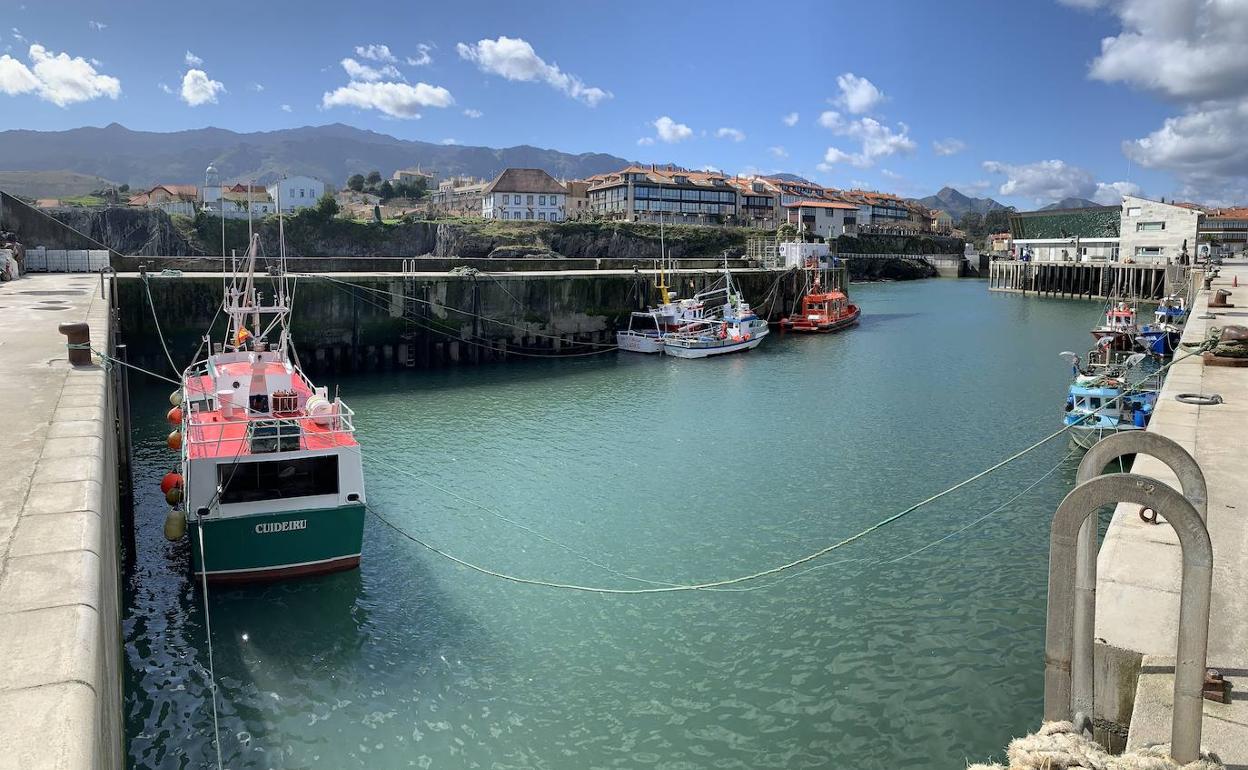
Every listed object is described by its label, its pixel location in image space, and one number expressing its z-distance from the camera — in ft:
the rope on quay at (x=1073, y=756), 18.12
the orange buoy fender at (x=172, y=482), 46.37
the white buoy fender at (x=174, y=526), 43.01
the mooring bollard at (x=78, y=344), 47.98
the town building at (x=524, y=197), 383.86
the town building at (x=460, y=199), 437.01
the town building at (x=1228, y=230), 359.62
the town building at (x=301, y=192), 385.95
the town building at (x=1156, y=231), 265.95
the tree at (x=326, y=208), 298.15
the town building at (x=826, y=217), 414.62
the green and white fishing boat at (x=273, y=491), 41.55
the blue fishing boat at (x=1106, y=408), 67.21
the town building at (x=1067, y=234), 301.02
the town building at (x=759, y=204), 422.82
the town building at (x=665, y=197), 388.78
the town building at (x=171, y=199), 307.37
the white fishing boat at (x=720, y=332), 134.10
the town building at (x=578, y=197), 427.33
